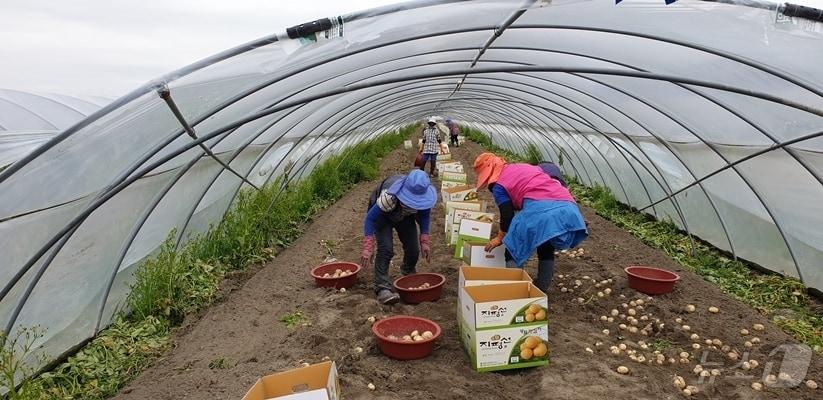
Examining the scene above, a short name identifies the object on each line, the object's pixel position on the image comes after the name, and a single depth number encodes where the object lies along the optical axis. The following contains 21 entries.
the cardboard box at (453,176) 9.84
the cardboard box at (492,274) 4.50
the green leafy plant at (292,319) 4.93
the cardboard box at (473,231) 6.12
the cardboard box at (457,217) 6.54
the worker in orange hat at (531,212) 4.61
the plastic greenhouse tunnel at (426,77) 3.64
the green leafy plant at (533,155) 15.73
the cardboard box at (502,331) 3.63
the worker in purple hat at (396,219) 4.64
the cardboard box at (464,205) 7.02
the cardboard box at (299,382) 2.90
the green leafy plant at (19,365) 3.21
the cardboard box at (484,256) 5.32
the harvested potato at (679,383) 3.80
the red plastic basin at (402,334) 4.02
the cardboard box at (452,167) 11.27
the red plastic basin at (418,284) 5.16
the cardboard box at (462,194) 8.23
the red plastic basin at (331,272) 5.74
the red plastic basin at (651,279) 5.55
